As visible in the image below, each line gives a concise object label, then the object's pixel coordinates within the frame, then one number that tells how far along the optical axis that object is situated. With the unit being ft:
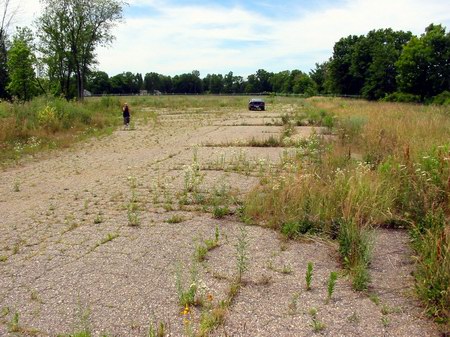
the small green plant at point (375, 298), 12.21
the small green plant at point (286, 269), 14.34
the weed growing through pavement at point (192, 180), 25.69
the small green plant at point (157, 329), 10.73
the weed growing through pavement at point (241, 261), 13.84
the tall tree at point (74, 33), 135.33
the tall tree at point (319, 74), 338.25
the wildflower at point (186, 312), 10.84
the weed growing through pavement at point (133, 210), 20.03
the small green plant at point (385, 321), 11.12
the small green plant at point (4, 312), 12.17
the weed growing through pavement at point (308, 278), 12.99
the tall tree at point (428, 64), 160.56
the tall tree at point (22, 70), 125.08
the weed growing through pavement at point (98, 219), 20.49
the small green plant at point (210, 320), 10.76
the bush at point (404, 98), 164.51
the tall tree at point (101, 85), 376.39
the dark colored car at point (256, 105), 142.72
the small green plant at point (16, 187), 28.66
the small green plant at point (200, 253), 15.55
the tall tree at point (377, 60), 209.87
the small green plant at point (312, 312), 11.64
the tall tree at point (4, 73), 169.02
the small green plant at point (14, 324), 11.37
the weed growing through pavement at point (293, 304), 11.90
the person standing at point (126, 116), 78.80
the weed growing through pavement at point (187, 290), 12.28
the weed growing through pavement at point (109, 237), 17.86
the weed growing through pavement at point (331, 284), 12.24
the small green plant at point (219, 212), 20.51
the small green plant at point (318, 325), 10.98
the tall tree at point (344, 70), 252.34
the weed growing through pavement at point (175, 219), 20.10
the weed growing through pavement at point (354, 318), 11.30
